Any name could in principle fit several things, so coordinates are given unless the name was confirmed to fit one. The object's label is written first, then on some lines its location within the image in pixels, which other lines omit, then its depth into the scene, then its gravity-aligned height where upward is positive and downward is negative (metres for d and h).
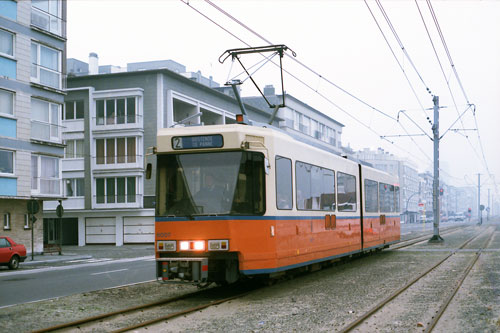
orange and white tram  11.43 -0.05
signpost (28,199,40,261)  27.98 -0.15
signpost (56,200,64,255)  32.40 -0.40
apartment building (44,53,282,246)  47.28 +4.24
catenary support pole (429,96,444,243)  36.28 +2.55
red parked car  23.97 -1.93
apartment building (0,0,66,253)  31.73 +5.09
